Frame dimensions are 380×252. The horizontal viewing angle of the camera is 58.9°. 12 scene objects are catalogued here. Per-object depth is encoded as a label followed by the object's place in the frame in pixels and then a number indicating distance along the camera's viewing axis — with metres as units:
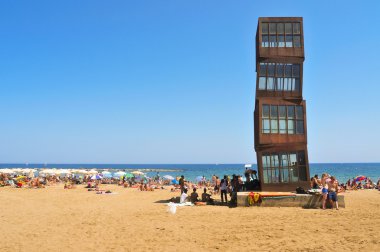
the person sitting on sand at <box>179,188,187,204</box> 20.35
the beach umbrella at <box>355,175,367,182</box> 36.81
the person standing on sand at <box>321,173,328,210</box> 17.30
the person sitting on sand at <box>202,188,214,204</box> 20.34
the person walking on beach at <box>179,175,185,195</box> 21.68
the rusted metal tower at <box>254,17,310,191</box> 20.33
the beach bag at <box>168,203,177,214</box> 16.89
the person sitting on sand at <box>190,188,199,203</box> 20.48
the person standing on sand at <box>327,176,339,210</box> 17.31
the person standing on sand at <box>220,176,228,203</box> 19.94
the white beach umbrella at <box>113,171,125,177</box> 47.64
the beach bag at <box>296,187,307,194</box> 18.89
